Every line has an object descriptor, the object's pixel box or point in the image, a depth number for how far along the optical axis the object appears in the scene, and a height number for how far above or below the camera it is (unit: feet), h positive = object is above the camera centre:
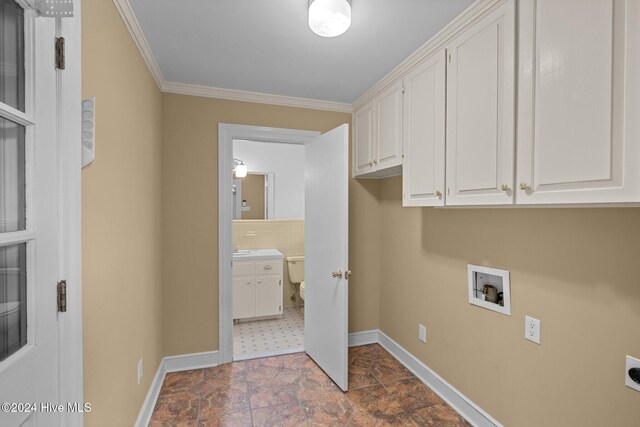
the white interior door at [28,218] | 2.55 -0.08
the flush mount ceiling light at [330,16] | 4.68 +3.04
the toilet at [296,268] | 13.67 -2.63
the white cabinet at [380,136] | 7.54 +2.07
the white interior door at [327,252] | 7.57 -1.15
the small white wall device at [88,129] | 3.59 +0.95
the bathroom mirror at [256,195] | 15.29 +0.76
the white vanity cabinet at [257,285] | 12.01 -3.04
